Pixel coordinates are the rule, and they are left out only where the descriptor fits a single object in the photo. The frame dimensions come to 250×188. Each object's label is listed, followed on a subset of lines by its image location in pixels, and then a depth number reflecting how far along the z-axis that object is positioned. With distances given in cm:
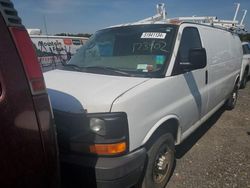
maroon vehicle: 105
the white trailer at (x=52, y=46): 726
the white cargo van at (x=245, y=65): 722
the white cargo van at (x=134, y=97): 169
